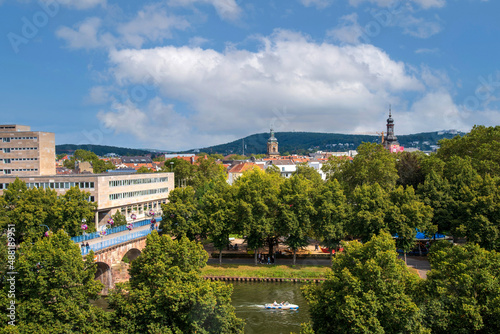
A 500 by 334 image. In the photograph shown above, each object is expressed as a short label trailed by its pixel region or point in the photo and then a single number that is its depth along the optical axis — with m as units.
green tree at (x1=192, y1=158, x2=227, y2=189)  93.88
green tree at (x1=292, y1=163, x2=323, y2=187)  86.69
